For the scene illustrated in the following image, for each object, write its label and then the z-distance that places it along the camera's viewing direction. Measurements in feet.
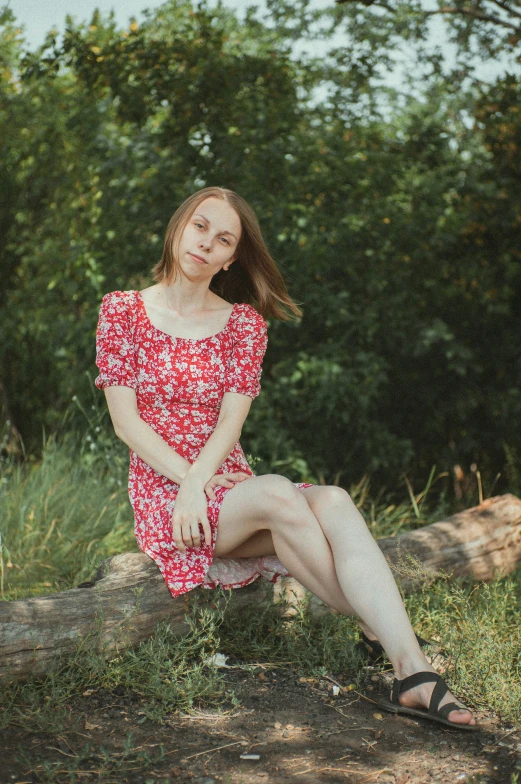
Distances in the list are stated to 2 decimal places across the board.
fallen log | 8.19
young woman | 8.60
